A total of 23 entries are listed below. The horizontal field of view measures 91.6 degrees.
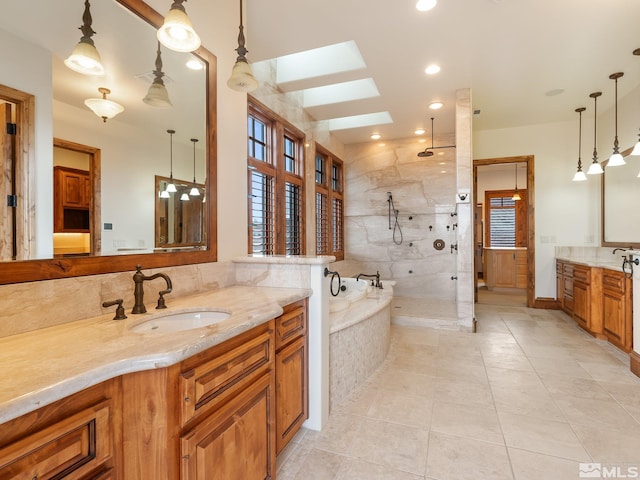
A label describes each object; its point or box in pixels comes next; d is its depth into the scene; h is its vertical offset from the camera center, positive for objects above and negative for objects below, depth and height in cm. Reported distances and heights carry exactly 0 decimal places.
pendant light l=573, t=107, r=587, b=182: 454 +124
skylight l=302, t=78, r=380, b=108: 420 +205
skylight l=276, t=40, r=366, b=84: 348 +206
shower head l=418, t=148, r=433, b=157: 529 +147
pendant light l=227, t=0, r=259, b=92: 179 +96
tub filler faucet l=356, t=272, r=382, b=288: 420 -63
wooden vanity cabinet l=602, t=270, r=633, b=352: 316 -75
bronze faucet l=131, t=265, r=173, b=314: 144 -23
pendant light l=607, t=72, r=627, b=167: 358 +96
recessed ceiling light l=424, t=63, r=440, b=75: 345 +192
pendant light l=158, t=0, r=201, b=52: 135 +94
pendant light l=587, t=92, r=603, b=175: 414 +167
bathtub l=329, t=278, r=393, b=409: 238 -87
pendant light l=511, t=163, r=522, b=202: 804 +113
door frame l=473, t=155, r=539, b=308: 530 +12
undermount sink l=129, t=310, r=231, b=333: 146 -39
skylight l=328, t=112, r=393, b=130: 515 +203
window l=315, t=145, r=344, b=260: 529 +63
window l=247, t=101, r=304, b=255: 359 +69
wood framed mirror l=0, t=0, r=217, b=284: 120 +13
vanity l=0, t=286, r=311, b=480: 71 -46
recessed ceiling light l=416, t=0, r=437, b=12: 247 +189
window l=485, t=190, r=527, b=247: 814 +56
